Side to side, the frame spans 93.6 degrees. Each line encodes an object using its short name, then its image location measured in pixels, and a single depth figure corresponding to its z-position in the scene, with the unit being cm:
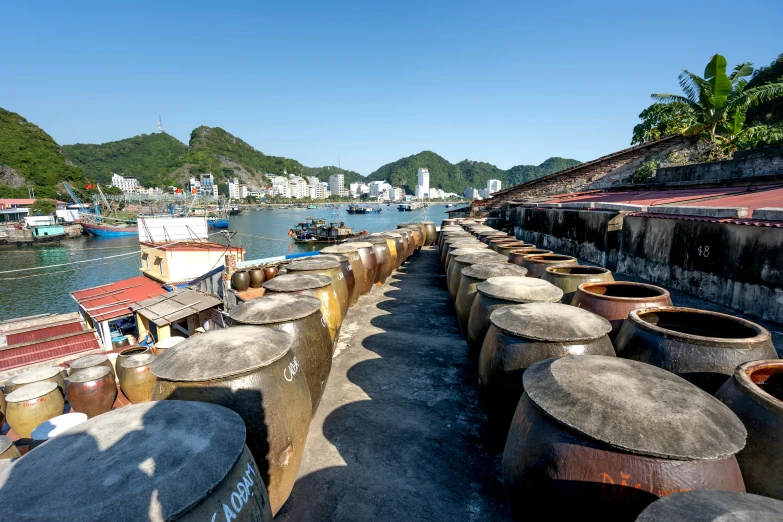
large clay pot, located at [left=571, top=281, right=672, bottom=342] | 438
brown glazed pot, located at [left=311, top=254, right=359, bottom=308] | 828
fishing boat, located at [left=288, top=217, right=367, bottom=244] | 4744
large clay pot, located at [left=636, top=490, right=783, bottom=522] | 153
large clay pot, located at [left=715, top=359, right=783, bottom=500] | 230
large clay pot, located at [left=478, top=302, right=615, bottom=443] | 358
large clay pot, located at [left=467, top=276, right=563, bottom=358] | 495
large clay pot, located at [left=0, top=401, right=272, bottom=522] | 174
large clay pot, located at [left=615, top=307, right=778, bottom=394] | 304
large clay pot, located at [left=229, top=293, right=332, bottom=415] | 440
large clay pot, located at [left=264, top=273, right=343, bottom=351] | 579
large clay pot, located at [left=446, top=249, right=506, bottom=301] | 821
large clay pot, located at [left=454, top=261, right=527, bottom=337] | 657
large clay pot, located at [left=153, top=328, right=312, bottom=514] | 303
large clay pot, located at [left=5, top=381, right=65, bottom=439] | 833
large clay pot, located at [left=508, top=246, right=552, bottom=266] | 846
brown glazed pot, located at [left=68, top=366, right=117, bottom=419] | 912
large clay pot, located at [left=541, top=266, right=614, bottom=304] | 570
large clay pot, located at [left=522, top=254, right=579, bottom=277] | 704
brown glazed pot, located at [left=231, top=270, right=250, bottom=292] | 1341
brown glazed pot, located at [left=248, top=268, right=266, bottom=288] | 1390
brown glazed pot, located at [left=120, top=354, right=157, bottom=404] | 974
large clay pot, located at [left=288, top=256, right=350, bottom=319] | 712
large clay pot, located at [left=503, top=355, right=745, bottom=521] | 208
